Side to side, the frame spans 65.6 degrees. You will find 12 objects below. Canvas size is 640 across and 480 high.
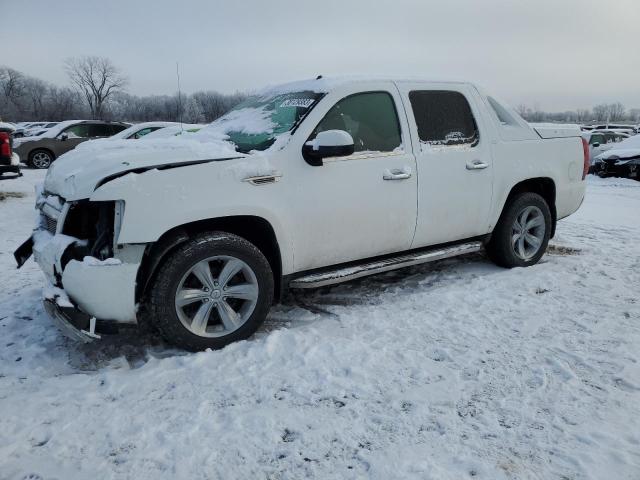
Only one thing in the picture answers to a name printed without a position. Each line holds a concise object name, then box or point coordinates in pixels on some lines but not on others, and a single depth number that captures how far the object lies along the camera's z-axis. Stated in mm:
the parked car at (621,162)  14266
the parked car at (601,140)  18559
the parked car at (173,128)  10530
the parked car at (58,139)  16062
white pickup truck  3002
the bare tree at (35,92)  103312
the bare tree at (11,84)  105688
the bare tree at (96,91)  95375
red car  8414
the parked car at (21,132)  30566
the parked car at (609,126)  42012
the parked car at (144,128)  12094
